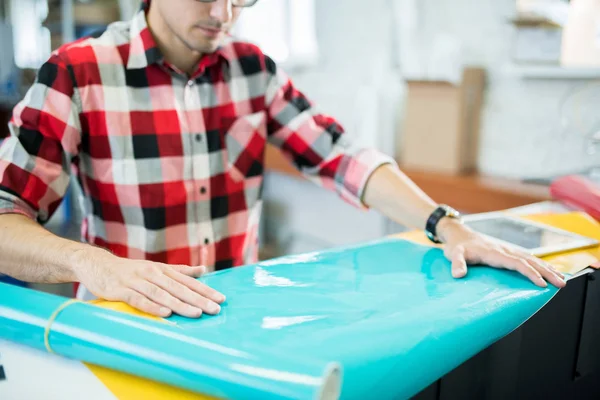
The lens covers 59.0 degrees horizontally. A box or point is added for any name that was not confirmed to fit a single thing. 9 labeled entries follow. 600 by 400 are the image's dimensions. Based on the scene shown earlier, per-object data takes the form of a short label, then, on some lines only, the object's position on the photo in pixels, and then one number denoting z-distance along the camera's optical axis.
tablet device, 1.06
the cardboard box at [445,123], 2.17
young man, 1.03
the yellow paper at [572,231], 0.98
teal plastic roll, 0.55
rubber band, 0.65
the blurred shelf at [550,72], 1.94
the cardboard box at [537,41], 2.02
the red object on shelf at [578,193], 1.33
